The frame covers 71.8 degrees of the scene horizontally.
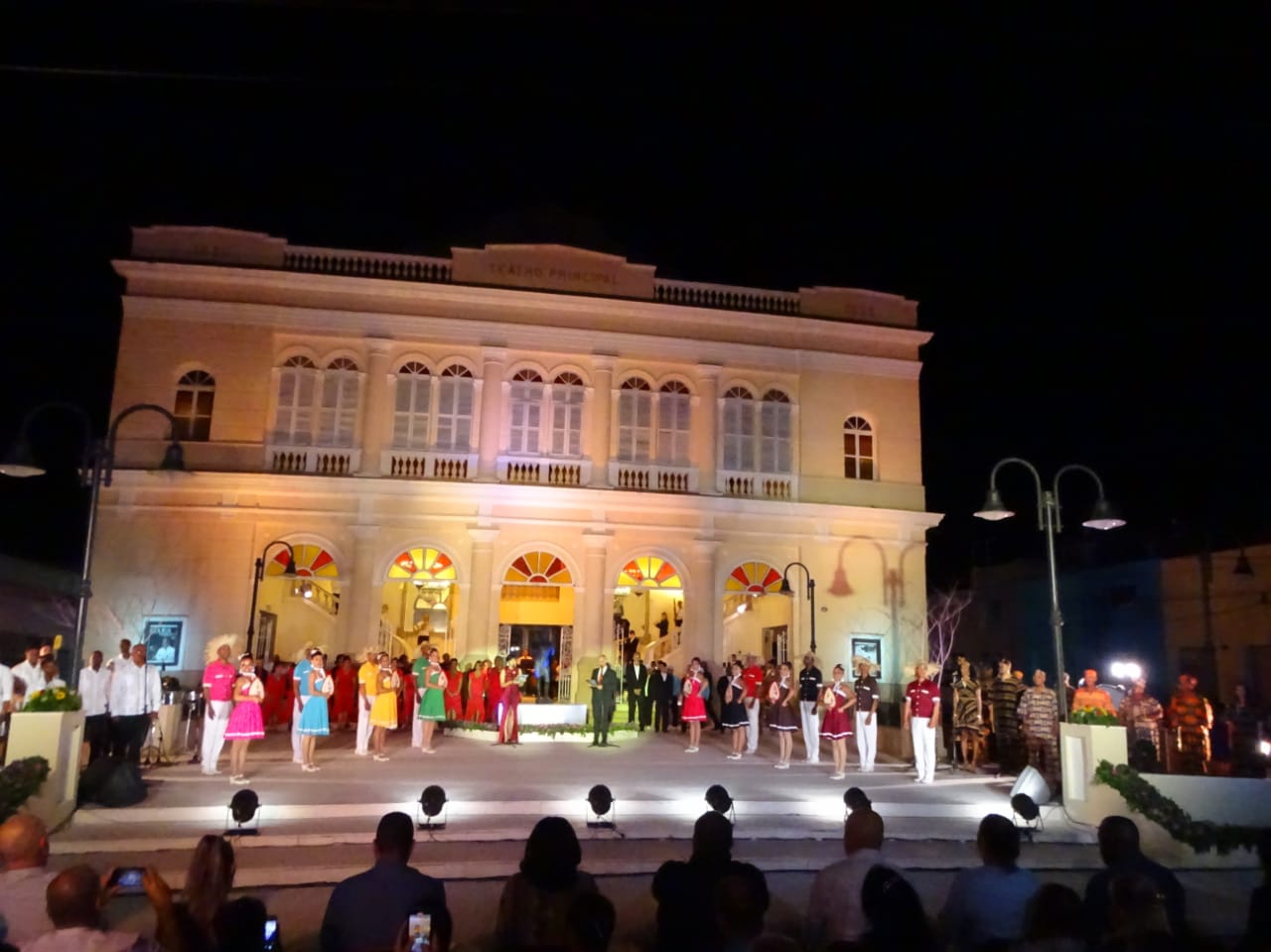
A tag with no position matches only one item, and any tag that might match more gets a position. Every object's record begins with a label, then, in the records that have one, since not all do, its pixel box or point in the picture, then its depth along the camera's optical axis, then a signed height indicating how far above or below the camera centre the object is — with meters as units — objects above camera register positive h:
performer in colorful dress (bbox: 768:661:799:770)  15.13 -0.85
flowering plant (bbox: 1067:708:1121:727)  12.05 -0.66
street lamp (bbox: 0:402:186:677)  11.27 +2.31
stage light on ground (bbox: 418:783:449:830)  9.65 -1.60
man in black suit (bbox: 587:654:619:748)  17.14 -0.87
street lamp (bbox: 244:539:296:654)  18.87 +2.00
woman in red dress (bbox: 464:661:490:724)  19.23 -0.94
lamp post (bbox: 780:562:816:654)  21.55 +1.85
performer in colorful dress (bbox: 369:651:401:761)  14.59 -0.87
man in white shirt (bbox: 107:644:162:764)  12.41 -0.78
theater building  22.45 +5.34
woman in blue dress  12.98 -0.72
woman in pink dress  12.33 -0.92
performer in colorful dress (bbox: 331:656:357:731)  18.84 -0.94
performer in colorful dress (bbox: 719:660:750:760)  16.14 -0.94
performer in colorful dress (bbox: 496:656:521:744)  16.62 -0.91
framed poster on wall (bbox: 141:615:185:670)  21.53 +0.19
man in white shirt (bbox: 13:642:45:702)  12.73 -0.40
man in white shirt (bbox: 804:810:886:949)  4.86 -1.25
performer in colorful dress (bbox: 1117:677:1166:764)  14.85 -0.76
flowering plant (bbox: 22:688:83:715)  10.25 -0.64
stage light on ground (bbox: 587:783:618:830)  10.12 -1.69
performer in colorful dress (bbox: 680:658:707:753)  16.70 -0.84
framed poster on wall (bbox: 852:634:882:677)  24.56 +0.44
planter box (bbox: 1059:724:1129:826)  11.61 -1.31
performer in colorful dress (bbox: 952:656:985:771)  15.27 -0.84
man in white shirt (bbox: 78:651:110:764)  12.43 -0.82
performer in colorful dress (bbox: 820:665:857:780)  13.99 -0.84
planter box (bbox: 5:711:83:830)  9.88 -1.17
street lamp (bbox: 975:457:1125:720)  13.10 +2.30
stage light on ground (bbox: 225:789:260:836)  9.16 -1.61
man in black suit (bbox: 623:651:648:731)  19.88 -0.68
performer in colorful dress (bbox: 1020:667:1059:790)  14.05 -0.94
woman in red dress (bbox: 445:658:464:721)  18.75 -0.88
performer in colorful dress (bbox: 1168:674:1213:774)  14.73 -0.85
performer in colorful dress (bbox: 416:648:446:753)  15.62 -0.76
